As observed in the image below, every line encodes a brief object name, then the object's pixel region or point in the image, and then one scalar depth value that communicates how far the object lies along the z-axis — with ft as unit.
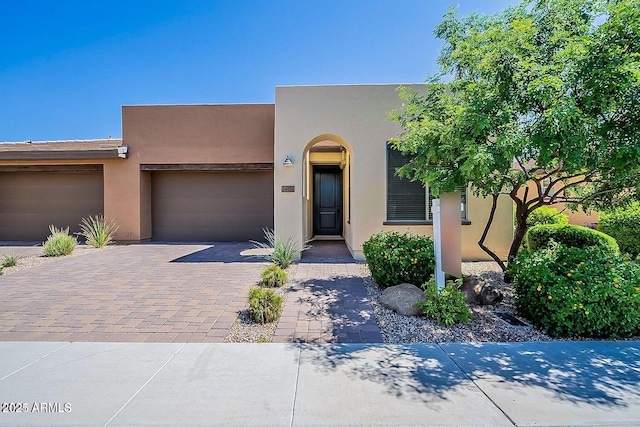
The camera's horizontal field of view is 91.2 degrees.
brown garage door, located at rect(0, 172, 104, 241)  39.78
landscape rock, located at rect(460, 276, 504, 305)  16.03
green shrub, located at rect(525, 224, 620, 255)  22.47
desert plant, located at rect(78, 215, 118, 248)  33.45
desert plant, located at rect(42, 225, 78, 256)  29.01
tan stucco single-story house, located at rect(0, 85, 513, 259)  27.53
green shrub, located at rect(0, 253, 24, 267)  24.11
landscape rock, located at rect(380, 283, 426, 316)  14.51
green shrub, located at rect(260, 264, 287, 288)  19.07
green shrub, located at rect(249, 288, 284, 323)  13.76
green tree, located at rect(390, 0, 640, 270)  11.91
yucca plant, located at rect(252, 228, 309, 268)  24.06
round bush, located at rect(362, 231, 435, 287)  17.63
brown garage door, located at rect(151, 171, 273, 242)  39.11
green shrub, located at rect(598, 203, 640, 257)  27.02
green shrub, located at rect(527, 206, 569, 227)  35.55
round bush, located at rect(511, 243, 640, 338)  11.70
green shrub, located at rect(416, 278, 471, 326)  13.37
